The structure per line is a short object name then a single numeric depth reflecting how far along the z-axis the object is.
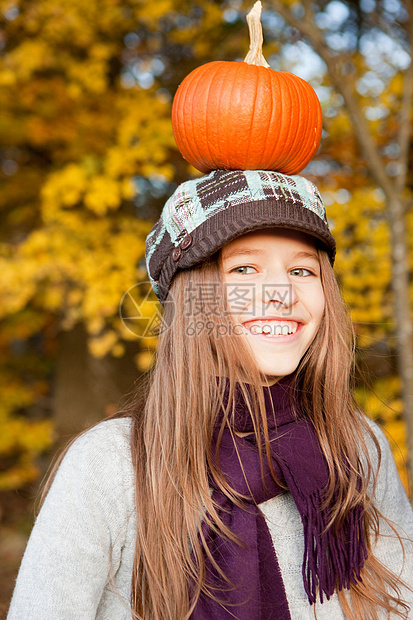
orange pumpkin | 1.19
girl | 1.11
